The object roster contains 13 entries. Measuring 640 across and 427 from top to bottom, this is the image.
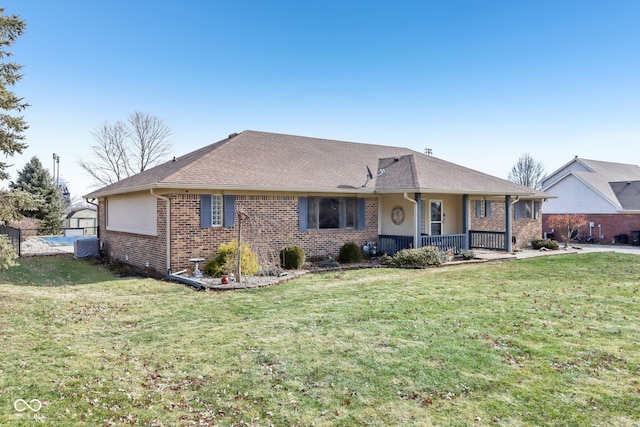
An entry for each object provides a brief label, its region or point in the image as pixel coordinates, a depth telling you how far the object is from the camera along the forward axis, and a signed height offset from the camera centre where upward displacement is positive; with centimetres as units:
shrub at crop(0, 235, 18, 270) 829 -67
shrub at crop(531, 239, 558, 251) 2008 -133
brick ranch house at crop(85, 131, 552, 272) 1227 +64
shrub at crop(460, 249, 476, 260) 1552 -142
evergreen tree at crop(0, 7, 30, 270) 878 +250
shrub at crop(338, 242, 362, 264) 1469 -131
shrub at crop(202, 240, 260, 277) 1169 -129
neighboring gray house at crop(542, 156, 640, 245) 2511 +101
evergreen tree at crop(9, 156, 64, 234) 2945 +230
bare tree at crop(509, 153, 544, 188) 6488 +804
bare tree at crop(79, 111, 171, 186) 4097 +754
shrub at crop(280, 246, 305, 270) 1319 -131
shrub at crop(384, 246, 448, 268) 1384 -140
